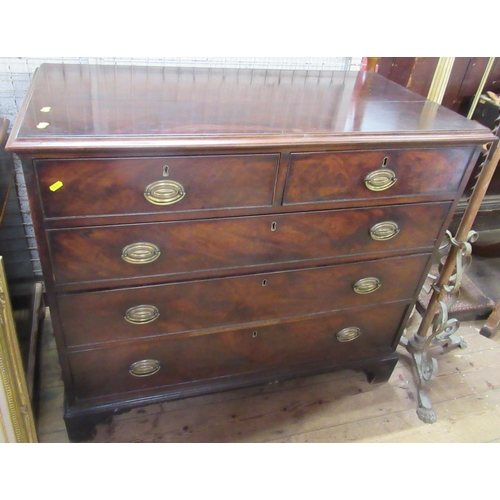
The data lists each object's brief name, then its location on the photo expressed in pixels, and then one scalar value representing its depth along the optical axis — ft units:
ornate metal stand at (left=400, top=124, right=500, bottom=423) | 4.86
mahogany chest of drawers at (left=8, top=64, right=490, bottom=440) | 3.32
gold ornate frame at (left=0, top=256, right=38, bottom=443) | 3.59
